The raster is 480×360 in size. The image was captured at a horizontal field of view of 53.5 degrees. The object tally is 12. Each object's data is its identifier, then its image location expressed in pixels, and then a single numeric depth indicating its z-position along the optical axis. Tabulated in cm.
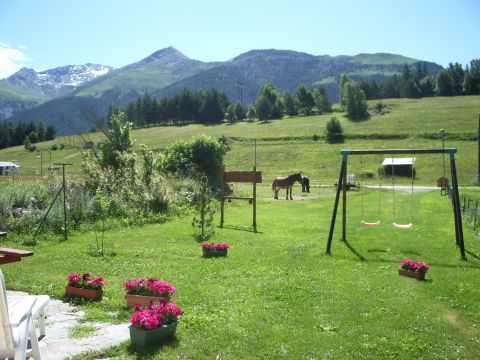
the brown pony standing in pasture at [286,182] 3012
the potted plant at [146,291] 711
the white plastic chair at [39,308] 525
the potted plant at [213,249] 1191
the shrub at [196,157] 3162
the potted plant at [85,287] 795
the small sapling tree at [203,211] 1525
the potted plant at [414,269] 957
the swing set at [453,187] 1212
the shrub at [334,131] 8088
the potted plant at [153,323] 578
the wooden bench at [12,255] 643
